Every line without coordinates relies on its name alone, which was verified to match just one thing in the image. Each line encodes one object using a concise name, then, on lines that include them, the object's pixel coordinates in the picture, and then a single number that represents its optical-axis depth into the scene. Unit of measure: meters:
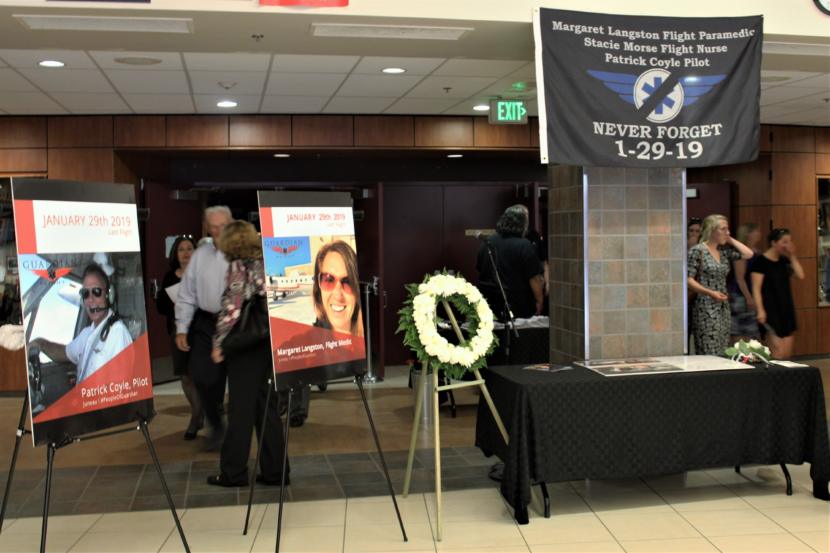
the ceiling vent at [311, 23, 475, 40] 5.07
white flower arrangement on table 5.11
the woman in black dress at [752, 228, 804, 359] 7.34
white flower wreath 4.55
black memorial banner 5.00
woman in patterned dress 6.26
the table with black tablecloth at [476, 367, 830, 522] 4.61
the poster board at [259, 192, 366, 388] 4.30
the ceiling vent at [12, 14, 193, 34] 4.80
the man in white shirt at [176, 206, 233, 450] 5.64
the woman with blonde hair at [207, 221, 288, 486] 5.02
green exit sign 8.32
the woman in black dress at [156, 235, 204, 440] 6.56
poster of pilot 3.60
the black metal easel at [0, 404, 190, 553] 3.49
